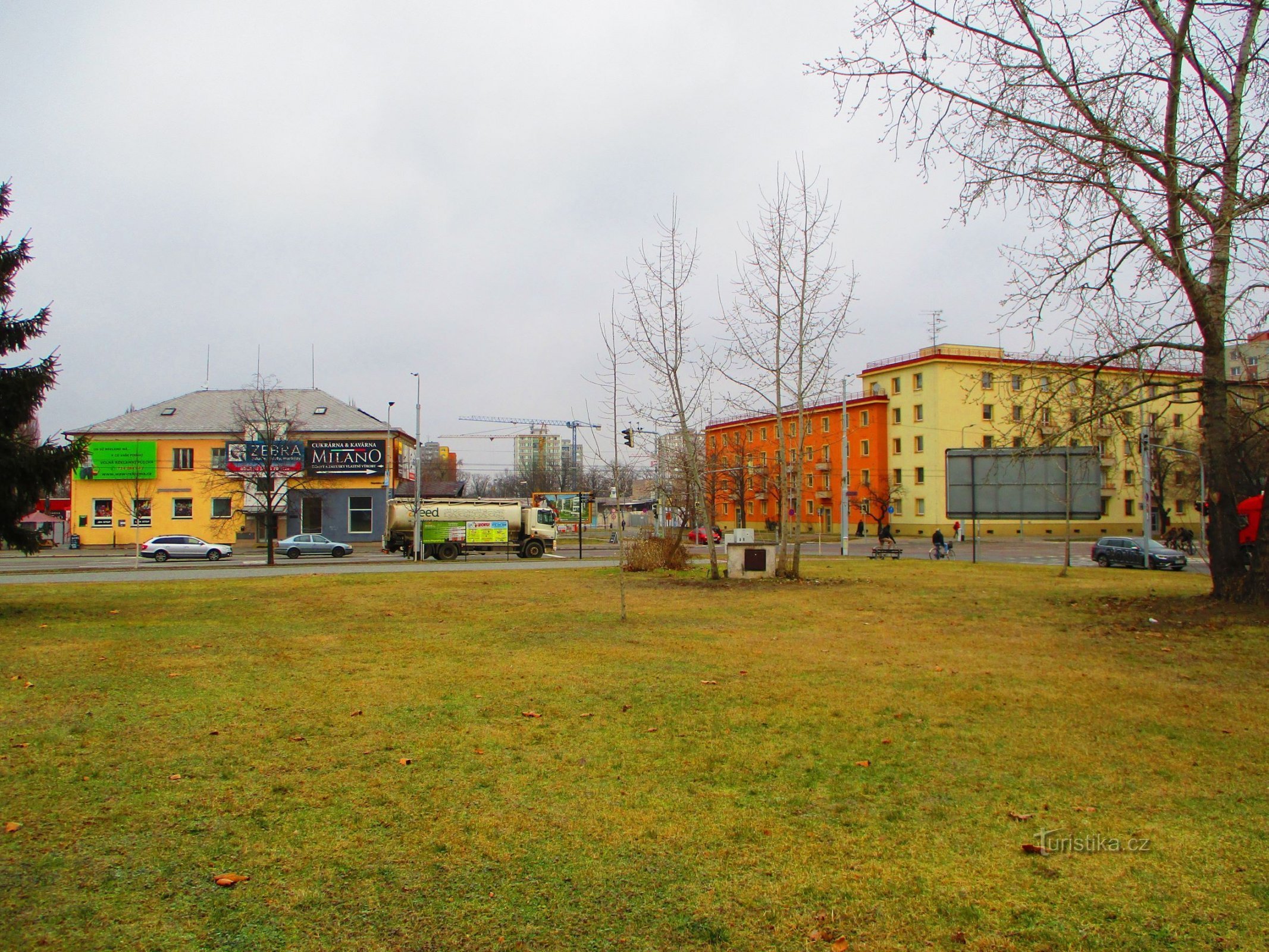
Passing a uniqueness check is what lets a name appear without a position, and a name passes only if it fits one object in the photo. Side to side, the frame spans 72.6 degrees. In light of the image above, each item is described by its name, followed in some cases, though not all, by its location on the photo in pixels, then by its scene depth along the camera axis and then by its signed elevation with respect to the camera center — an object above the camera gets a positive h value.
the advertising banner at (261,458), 49.91 +3.35
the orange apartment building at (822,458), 70.06 +4.26
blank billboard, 28.73 +0.56
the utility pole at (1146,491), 30.94 +0.54
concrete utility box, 22.80 -1.42
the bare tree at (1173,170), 10.60 +4.34
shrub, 28.08 -1.54
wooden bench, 37.84 -1.99
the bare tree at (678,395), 23.39 +3.13
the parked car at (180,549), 44.00 -1.87
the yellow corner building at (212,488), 56.41 +1.80
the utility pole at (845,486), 37.72 +0.96
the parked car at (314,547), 46.44 -1.88
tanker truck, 44.38 -0.91
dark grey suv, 34.53 -2.00
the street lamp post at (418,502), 40.91 +0.42
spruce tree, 15.83 +1.68
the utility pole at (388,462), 56.62 +3.21
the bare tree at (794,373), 22.17 +3.51
